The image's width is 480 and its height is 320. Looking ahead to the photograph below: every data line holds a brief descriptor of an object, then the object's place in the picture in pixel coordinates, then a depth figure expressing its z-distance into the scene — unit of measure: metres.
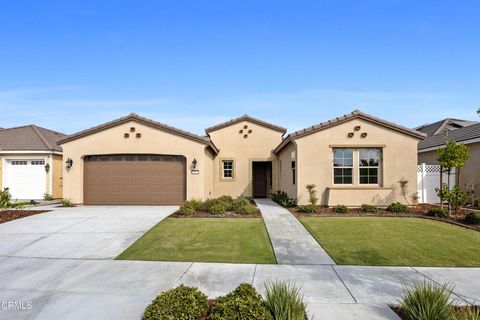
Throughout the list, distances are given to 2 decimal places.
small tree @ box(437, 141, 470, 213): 11.41
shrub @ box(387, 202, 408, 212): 11.99
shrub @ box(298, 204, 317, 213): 11.77
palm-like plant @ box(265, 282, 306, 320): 3.32
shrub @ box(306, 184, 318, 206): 12.78
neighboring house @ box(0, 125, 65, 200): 17.89
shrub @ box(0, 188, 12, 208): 13.12
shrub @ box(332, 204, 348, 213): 11.83
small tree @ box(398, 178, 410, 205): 12.91
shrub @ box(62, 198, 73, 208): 13.91
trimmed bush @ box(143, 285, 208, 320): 3.41
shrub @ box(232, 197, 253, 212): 12.08
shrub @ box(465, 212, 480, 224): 9.50
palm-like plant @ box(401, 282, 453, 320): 3.30
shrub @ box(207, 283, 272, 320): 3.30
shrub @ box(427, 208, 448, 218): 10.73
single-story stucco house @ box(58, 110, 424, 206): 13.02
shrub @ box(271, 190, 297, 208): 13.44
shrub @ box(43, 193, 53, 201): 17.48
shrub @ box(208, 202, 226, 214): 11.52
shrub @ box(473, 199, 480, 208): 13.59
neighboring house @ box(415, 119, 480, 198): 15.12
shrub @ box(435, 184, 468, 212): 11.34
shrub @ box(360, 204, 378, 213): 11.96
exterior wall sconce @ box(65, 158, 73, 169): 14.55
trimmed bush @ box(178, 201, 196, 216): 11.32
